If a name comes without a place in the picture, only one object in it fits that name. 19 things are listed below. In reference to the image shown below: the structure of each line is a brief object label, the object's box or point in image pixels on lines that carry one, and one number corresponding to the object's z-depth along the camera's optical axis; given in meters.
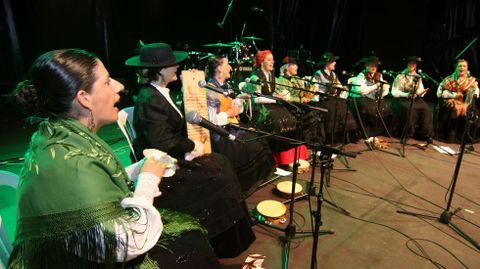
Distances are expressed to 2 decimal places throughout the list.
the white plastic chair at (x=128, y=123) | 2.45
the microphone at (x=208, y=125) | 1.62
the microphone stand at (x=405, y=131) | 4.86
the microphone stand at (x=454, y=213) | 2.69
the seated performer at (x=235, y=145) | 3.15
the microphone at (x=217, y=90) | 2.03
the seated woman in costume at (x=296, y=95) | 4.61
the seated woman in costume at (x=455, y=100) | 5.41
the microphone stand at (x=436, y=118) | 5.75
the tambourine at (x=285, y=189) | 3.28
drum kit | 4.70
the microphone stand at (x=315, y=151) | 1.66
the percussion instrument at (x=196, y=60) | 4.48
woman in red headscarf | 4.09
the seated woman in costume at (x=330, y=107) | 5.07
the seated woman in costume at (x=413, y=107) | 5.55
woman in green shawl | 1.08
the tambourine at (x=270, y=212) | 2.82
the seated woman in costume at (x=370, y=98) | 5.45
